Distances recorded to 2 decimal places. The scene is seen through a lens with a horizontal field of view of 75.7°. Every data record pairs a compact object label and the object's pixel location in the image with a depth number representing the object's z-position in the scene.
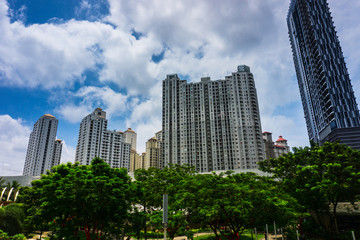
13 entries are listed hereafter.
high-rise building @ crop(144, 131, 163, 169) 156.68
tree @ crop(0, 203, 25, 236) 31.77
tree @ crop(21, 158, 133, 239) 20.88
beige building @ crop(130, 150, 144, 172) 180.88
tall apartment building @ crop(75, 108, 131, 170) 129.88
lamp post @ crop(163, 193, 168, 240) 11.09
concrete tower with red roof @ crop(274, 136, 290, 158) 161.82
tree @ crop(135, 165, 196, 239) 22.75
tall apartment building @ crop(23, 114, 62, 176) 139.12
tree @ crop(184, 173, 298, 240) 20.58
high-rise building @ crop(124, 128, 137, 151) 189.88
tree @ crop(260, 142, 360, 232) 24.58
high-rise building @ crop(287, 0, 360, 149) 100.81
